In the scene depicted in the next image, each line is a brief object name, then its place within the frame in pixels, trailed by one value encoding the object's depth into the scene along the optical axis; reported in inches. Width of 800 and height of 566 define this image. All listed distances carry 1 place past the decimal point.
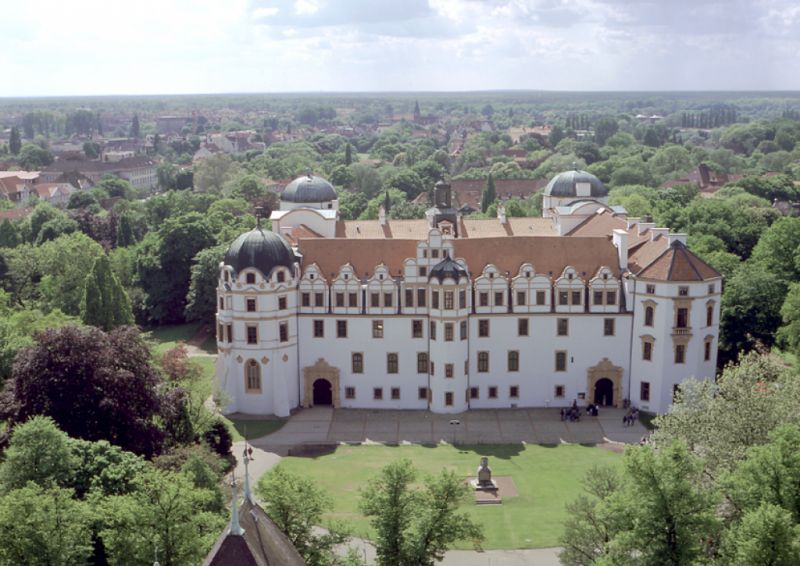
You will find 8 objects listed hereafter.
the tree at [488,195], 6766.7
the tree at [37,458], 1913.1
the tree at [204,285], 3907.2
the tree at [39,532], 1630.2
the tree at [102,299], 3331.7
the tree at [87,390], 2247.8
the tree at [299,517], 1712.6
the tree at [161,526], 1640.0
